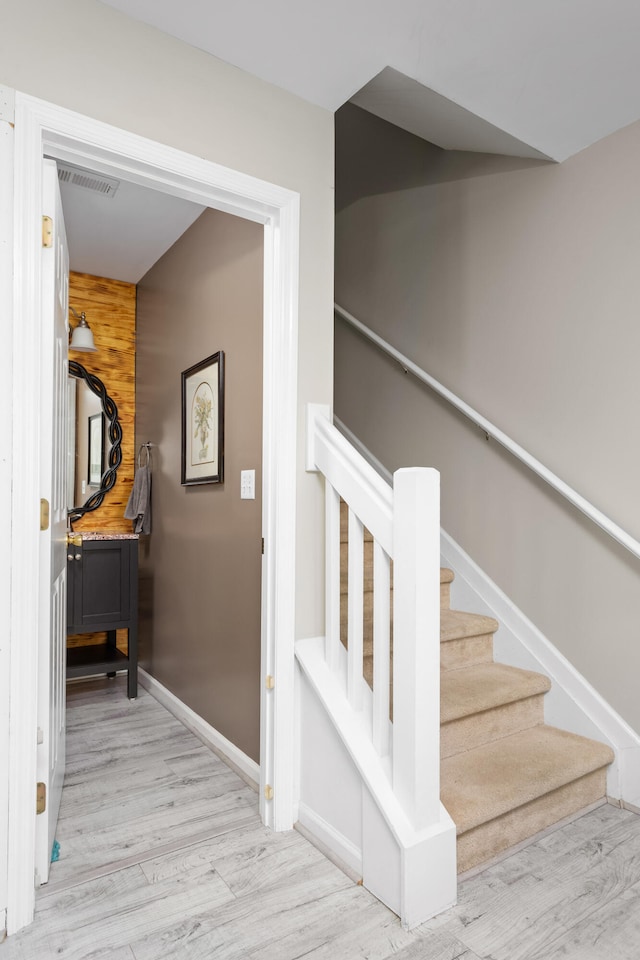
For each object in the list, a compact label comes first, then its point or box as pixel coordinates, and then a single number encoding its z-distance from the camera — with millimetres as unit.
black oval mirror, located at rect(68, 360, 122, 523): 3857
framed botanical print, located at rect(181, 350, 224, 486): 2791
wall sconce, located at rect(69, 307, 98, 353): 3617
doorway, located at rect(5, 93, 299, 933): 1604
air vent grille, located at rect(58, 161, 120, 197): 2600
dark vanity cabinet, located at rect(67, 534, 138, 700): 3357
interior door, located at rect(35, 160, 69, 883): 1706
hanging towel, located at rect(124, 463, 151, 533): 3678
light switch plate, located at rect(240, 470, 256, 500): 2490
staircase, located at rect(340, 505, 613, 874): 1876
